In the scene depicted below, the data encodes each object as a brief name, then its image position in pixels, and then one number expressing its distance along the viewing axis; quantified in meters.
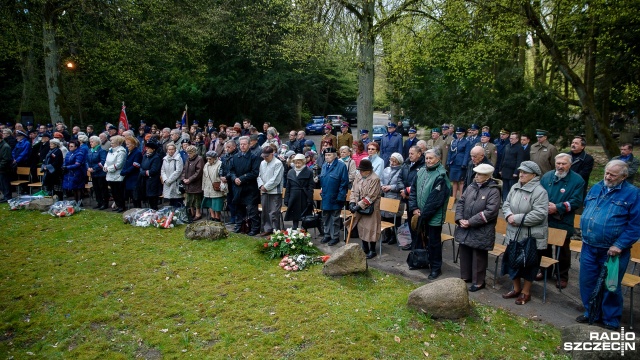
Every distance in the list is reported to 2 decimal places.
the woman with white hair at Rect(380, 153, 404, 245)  8.67
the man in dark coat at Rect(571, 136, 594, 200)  8.16
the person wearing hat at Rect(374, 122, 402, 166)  13.05
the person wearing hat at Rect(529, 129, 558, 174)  10.01
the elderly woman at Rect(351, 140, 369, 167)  9.93
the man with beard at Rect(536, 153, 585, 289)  6.49
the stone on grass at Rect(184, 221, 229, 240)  8.90
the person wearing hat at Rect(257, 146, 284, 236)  9.00
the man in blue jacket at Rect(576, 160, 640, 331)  5.12
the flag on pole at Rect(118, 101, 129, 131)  16.23
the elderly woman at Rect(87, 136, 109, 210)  11.33
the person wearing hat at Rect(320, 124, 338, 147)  12.60
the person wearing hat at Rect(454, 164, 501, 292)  6.27
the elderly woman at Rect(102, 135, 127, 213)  10.84
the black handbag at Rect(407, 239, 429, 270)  7.27
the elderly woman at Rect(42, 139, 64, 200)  11.97
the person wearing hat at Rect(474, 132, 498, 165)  12.18
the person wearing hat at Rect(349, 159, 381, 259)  7.72
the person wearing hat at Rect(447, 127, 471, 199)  12.22
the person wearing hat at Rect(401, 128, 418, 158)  12.65
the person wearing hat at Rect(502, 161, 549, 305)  5.89
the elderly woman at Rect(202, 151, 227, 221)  9.88
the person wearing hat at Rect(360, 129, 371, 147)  12.90
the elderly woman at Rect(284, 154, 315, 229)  8.84
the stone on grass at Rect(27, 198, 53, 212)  11.36
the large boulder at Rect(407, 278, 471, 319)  5.43
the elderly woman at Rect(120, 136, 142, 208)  10.82
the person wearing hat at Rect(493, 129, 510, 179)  12.59
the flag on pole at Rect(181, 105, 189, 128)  16.48
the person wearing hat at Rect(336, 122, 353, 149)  14.09
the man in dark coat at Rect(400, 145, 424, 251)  8.03
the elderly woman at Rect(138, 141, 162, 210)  10.57
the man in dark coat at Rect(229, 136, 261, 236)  9.33
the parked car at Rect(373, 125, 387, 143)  31.12
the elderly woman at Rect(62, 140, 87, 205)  11.55
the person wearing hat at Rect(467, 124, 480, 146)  12.46
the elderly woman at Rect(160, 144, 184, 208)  10.36
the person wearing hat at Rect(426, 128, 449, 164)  13.61
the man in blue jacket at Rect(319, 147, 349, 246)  8.50
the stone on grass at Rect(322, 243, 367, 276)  6.88
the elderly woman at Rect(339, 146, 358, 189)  9.34
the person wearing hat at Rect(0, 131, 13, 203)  12.14
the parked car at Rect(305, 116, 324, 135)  35.28
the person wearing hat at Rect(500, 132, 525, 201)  11.30
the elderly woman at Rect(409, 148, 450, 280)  6.94
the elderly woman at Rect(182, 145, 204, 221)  10.16
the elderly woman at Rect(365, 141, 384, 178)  8.99
